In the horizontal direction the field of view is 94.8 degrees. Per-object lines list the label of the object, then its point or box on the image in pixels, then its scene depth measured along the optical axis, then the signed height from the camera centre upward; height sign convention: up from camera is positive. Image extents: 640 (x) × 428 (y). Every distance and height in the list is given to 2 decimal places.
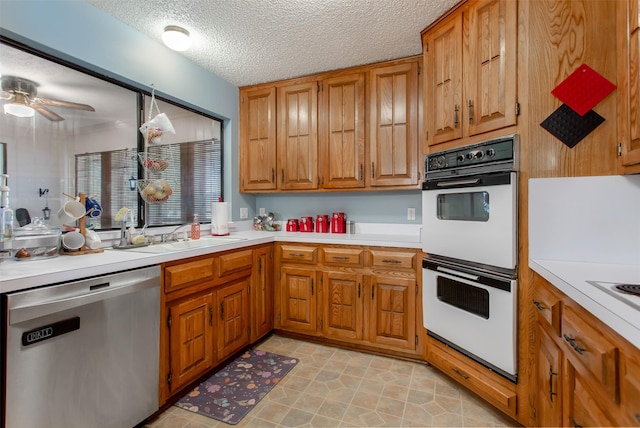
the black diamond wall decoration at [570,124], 1.38 +0.42
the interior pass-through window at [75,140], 1.64 +0.48
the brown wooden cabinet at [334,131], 2.51 +0.76
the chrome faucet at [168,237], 2.24 -0.19
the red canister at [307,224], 3.05 -0.12
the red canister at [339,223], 2.89 -0.11
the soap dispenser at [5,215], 1.43 -0.01
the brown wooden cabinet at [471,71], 1.59 +0.86
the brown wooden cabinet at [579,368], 0.73 -0.49
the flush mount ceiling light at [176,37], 2.04 +1.22
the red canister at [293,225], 3.14 -0.14
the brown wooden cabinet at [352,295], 2.23 -0.68
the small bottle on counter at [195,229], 2.49 -0.14
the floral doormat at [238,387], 1.70 -1.13
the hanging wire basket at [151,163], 2.11 +0.36
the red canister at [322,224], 2.97 -0.12
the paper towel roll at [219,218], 2.69 -0.05
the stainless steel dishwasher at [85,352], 1.10 -0.61
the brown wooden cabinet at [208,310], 1.70 -0.67
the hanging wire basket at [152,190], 2.07 +0.16
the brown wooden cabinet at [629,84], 1.11 +0.51
